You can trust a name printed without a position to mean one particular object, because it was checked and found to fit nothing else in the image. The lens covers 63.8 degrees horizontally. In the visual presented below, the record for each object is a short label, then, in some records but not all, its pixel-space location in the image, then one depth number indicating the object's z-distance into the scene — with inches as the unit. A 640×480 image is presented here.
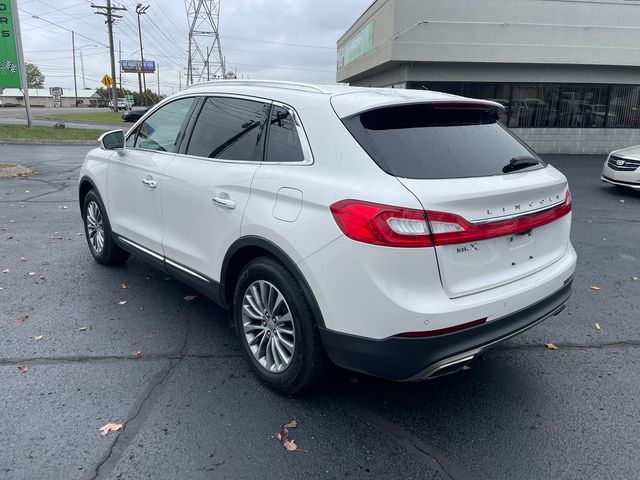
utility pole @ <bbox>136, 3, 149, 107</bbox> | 2217.0
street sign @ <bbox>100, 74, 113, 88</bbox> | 1555.5
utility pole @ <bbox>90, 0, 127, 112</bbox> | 1668.3
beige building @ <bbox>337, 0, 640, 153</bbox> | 633.6
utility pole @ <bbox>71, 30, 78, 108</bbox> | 3784.5
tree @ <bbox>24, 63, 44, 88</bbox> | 4282.0
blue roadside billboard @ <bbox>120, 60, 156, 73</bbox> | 3981.3
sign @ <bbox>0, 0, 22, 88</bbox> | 810.8
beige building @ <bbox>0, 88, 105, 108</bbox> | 3529.3
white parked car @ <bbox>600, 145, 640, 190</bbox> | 404.2
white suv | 97.7
